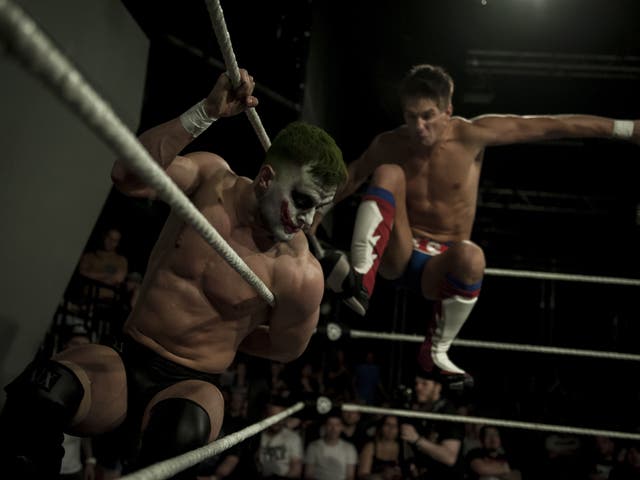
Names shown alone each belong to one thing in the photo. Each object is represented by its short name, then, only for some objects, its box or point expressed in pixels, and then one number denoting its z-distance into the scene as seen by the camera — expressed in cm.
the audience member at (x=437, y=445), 314
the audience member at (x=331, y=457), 381
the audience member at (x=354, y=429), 387
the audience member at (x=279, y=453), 392
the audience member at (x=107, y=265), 375
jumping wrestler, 197
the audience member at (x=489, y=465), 331
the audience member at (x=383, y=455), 367
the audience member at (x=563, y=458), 353
